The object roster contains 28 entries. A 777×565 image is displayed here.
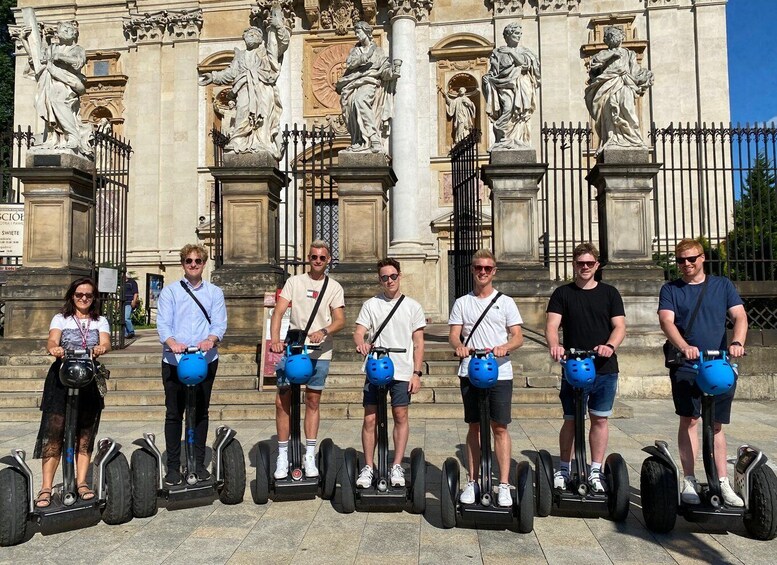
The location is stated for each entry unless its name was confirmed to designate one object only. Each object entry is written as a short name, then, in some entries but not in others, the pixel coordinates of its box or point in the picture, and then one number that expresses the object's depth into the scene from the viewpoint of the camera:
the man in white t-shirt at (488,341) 4.10
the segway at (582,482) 4.07
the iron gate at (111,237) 10.90
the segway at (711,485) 3.79
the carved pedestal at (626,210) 10.10
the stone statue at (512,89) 9.97
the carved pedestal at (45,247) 9.70
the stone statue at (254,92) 10.17
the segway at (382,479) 4.25
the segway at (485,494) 3.94
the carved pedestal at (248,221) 9.98
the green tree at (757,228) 10.71
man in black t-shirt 4.25
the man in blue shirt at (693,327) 4.00
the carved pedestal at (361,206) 9.97
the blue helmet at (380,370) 4.21
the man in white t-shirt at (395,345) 4.43
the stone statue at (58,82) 10.05
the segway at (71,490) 3.77
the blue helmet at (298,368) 4.45
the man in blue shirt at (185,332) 4.52
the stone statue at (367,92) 10.09
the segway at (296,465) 4.48
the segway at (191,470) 4.27
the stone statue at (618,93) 10.09
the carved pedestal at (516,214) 9.90
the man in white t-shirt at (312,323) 4.70
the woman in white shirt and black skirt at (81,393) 4.10
